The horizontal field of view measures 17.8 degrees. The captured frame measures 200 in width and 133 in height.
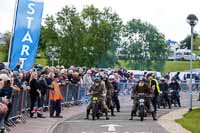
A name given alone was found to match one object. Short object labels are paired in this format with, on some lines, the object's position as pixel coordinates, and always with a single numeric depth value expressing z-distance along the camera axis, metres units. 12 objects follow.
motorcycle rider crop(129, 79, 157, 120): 26.20
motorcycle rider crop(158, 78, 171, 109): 35.30
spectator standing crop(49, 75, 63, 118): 25.89
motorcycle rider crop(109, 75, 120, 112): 30.26
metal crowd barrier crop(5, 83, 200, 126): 21.44
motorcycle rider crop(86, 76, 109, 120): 25.94
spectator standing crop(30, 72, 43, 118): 23.50
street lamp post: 33.31
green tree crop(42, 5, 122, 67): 62.62
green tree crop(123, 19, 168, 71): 79.56
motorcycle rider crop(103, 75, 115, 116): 28.08
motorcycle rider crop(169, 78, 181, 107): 36.53
